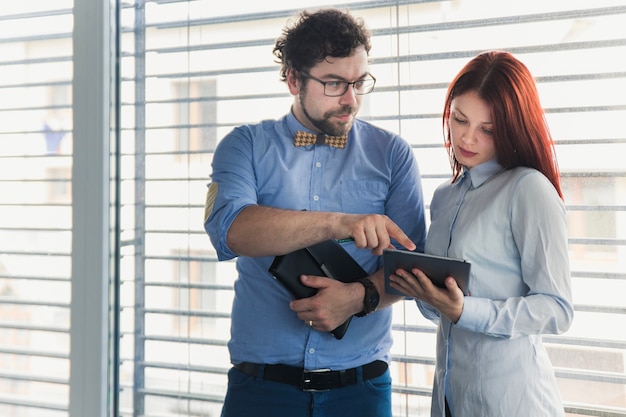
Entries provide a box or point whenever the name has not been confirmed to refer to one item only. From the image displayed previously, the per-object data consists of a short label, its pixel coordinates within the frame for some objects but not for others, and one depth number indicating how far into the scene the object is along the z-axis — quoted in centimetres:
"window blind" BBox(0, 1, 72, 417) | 274
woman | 155
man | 185
